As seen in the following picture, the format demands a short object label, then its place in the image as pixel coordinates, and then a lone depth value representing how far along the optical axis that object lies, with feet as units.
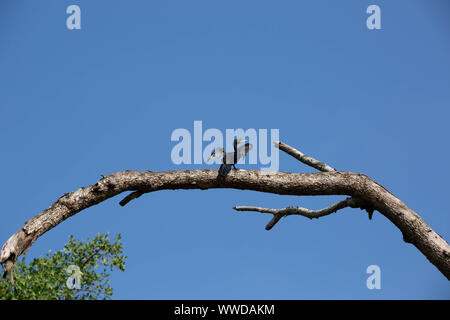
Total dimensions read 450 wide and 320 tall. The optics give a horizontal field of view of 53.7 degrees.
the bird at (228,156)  31.86
